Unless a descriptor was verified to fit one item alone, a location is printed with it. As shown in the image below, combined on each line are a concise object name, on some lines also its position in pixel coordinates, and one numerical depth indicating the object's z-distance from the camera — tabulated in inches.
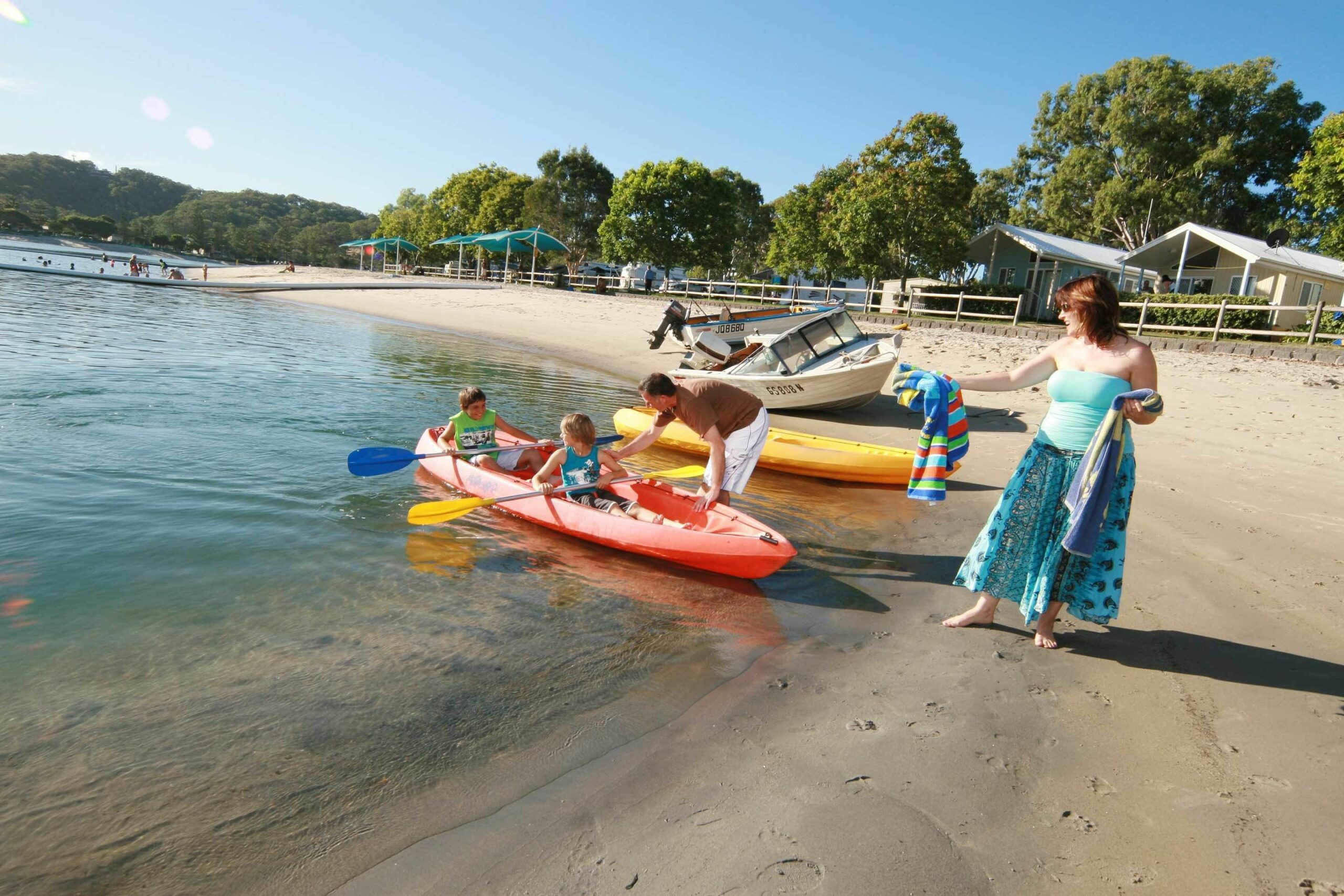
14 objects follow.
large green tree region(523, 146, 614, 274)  2107.5
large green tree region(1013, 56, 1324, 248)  1503.4
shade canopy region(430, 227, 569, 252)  1525.6
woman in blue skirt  149.5
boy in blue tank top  262.5
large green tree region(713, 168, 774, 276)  2359.7
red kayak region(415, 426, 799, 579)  225.8
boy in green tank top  303.7
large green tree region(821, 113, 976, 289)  1103.6
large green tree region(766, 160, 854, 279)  1653.5
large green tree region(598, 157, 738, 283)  1765.5
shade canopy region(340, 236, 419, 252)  1998.0
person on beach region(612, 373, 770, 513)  233.8
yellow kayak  358.6
